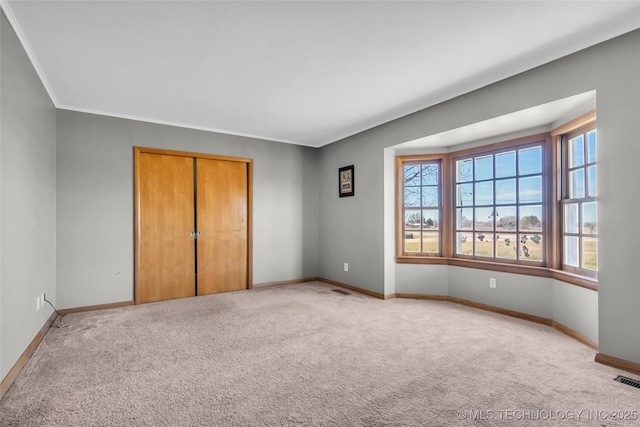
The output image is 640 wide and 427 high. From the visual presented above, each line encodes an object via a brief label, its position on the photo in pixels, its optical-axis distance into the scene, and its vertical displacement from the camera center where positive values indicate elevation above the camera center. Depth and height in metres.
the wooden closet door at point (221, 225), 4.77 -0.17
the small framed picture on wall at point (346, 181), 5.08 +0.52
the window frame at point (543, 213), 3.22 -0.01
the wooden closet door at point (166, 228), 4.33 -0.19
